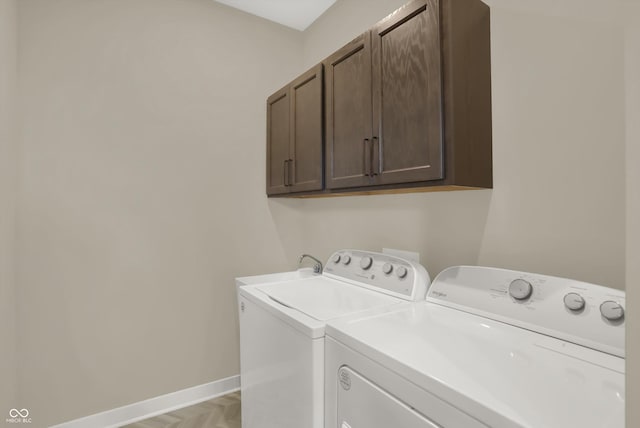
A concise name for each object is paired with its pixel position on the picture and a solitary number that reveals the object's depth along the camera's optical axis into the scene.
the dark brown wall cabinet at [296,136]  1.82
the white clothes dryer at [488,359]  0.67
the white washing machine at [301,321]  1.13
